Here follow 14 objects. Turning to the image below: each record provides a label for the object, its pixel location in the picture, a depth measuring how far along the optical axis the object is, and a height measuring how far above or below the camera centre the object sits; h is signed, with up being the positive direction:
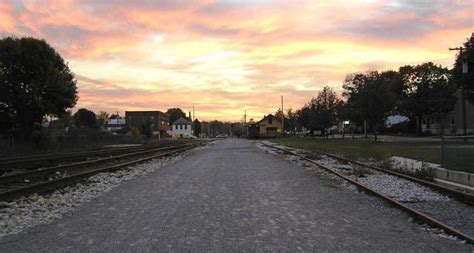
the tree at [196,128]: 191.20 +1.73
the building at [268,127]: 122.04 +1.31
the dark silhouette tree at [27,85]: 41.44 +4.18
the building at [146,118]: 161.00 +4.79
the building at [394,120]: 114.53 +2.41
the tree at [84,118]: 131.09 +4.24
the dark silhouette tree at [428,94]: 74.69 +5.66
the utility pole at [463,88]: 44.09 +3.66
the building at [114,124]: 171.81 +3.42
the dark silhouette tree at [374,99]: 51.72 +3.25
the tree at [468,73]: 41.16 +5.15
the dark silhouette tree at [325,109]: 84.19 +3.79
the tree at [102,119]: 180.14 +5.48
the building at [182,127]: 170.18 +1.87
